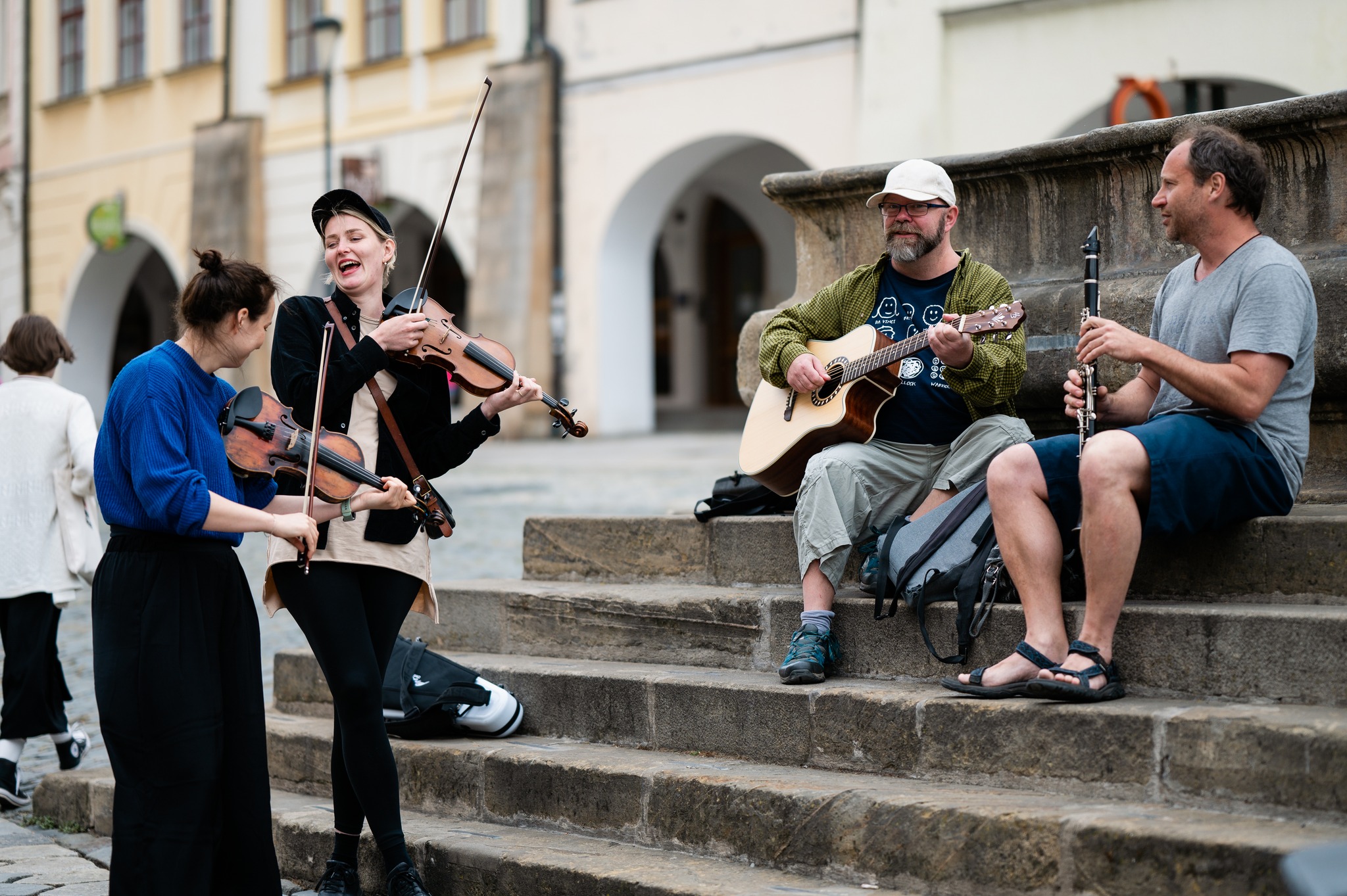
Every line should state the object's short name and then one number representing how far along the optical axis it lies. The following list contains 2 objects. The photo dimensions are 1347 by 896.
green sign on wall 23.30
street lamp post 18.62
